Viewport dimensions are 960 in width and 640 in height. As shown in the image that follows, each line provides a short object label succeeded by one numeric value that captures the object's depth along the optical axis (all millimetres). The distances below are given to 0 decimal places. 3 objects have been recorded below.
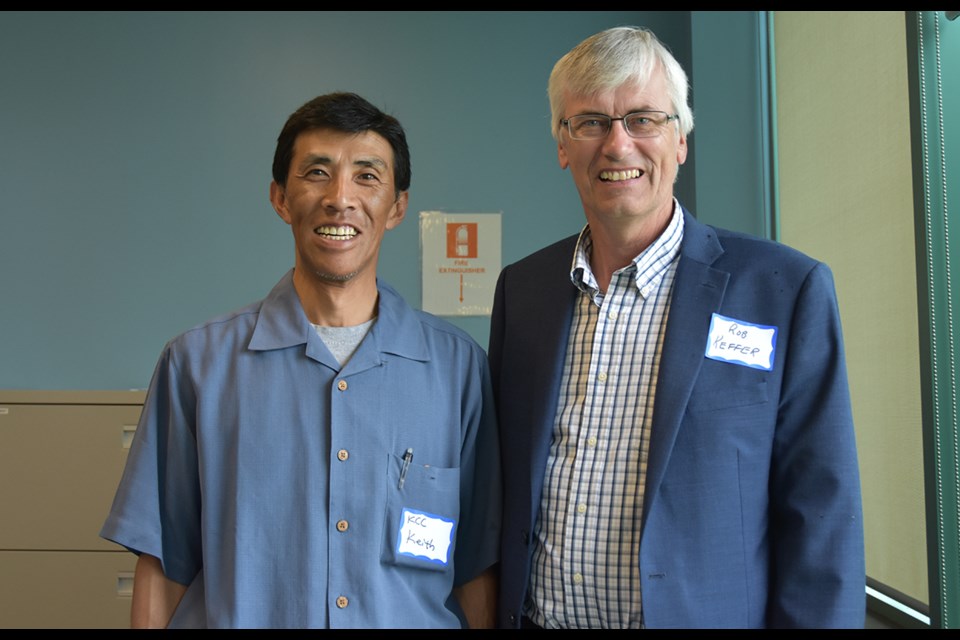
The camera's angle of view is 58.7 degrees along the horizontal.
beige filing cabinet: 3305
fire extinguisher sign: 3949
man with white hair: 1461
